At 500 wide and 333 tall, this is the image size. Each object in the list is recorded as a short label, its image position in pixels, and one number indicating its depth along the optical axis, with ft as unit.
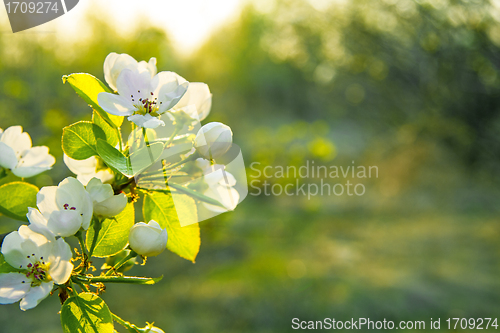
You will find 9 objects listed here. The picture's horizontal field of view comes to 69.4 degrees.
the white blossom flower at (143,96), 1.03
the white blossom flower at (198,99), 1.22
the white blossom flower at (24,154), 1.39
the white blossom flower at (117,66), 1.14
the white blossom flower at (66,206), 0.97
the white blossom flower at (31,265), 0.99
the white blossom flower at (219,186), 1.18
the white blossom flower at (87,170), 1.23
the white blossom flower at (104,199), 1.02
